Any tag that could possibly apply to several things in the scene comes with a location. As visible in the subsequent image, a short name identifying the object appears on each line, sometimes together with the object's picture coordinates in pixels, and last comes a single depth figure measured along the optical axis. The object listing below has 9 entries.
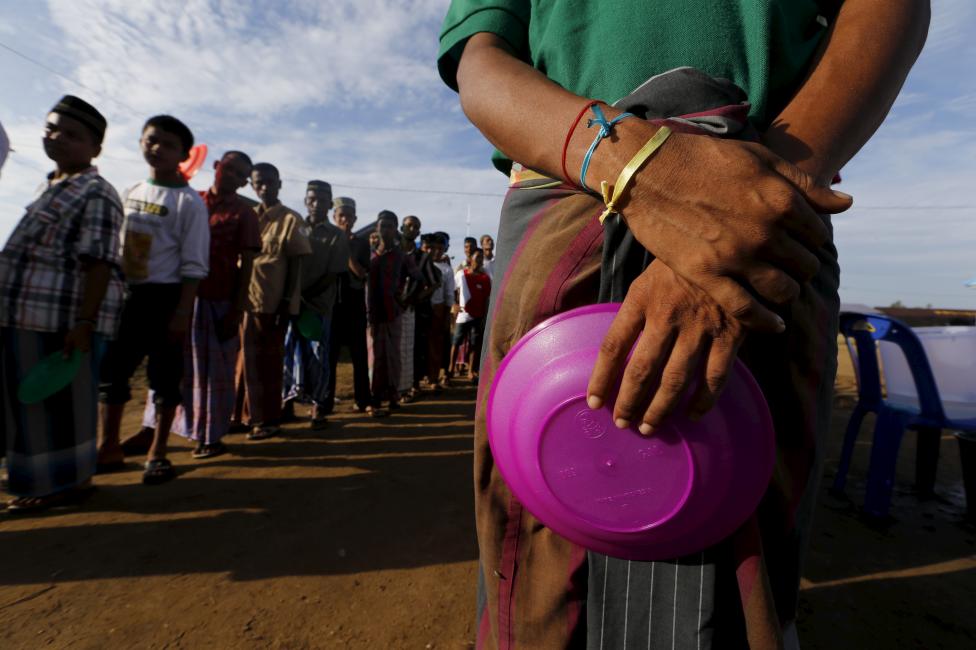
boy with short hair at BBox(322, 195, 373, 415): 4.70
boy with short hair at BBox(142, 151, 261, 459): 3.25
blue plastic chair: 2.61
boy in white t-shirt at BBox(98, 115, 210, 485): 2.74
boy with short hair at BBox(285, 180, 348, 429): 4.28
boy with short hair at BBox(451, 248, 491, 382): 6.77
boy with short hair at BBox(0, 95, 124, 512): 2.25
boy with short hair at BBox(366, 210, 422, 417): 4.74
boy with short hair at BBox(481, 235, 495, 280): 8.24
